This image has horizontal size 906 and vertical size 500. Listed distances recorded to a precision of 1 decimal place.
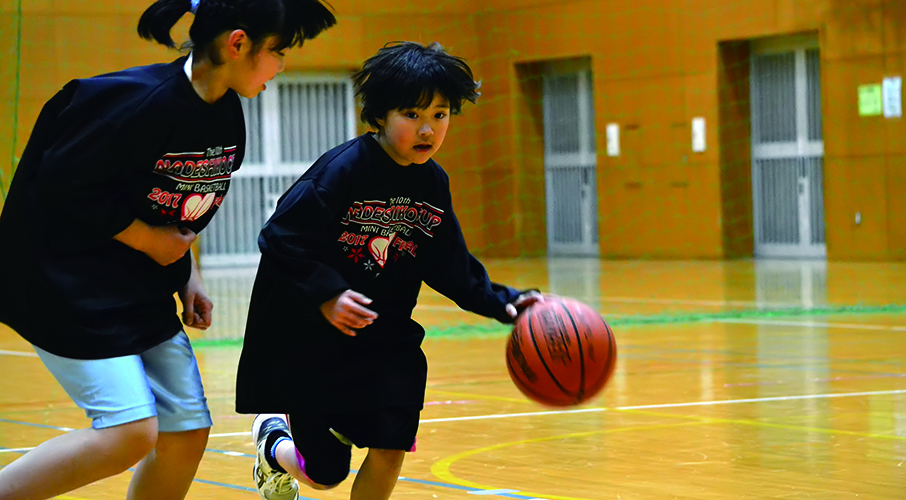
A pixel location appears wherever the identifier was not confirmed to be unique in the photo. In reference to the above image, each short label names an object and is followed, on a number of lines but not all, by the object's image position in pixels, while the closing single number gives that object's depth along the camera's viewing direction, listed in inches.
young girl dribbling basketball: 209.9
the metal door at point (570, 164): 1226.0
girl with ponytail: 175.8
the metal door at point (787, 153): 1064.2
